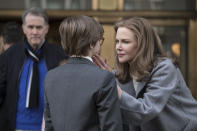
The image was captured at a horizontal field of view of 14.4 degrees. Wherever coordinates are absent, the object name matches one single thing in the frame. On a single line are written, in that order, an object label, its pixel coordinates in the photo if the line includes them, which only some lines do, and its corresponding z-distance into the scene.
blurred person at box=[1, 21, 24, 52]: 8.44
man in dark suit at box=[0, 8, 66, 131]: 7.00
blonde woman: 5.04
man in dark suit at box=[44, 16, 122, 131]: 4.21
